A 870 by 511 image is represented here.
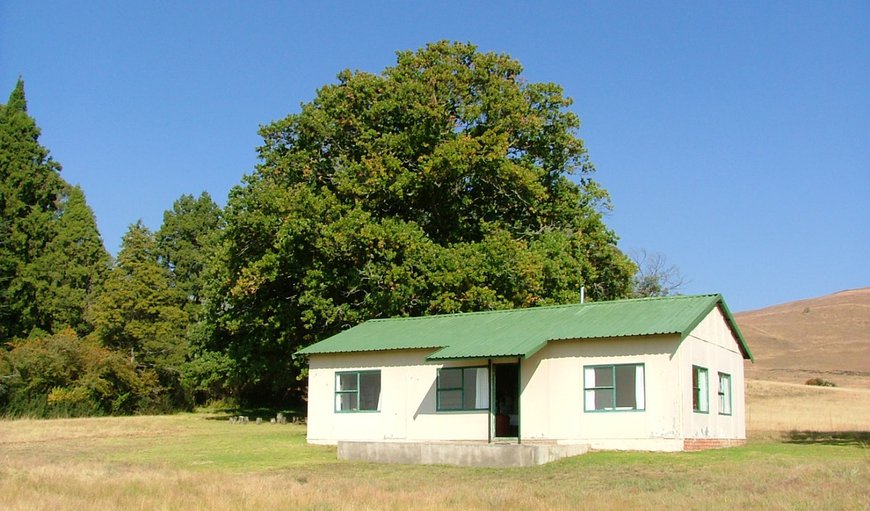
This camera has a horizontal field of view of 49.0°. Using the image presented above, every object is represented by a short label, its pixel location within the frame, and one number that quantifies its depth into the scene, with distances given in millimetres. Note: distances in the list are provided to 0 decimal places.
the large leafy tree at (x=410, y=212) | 35875
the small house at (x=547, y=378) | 24359
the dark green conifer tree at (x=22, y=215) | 55188
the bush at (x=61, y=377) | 48250
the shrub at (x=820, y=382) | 69625
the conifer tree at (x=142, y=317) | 51156
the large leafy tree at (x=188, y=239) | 60250
